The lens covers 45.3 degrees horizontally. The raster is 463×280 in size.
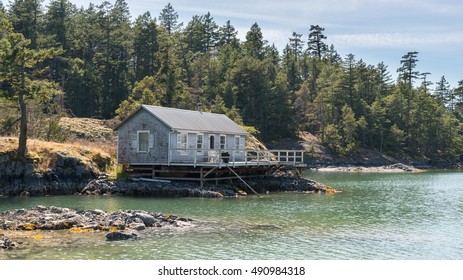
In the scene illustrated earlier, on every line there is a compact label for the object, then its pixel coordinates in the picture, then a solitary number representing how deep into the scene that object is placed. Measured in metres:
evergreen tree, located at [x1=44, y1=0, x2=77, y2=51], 87.25
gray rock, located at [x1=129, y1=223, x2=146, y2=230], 23.45
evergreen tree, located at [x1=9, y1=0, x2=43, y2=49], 82.81
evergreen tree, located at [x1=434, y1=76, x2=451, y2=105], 146.88
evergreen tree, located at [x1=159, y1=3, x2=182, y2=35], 137.25
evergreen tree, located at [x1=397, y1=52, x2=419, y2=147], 123.81
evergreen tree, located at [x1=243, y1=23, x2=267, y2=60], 106.94
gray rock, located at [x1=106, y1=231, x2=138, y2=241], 21.12
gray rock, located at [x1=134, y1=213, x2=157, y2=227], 24.45
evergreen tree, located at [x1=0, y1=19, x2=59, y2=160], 39.16
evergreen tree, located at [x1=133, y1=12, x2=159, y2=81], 90.62
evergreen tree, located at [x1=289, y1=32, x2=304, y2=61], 139.25
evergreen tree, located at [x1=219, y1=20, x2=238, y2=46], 121.88
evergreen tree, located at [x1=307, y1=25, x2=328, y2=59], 131.75
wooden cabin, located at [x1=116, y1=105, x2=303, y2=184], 40.22
